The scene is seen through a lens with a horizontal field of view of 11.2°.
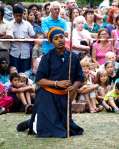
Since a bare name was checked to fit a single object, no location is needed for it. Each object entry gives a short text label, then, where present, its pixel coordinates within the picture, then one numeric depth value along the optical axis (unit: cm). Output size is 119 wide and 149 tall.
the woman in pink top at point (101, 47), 1318
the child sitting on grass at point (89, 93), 1172
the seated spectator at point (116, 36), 1336
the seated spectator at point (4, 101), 1126
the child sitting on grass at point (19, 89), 1155
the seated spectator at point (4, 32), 1239
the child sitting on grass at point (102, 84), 1205
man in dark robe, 899
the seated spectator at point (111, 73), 1230
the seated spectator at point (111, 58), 1265
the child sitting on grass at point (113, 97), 1173
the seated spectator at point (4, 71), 1197
